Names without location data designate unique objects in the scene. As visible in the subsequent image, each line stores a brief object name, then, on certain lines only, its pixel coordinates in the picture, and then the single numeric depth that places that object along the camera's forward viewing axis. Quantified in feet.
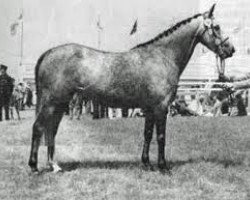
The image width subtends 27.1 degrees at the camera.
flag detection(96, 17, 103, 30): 171.12
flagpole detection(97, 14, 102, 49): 171.94
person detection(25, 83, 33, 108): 132.77
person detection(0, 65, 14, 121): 79.56
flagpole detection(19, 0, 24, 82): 167.99
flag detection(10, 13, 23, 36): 163.53
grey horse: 30.83
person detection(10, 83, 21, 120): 83.21
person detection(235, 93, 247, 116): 84.05
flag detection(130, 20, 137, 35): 126.87
